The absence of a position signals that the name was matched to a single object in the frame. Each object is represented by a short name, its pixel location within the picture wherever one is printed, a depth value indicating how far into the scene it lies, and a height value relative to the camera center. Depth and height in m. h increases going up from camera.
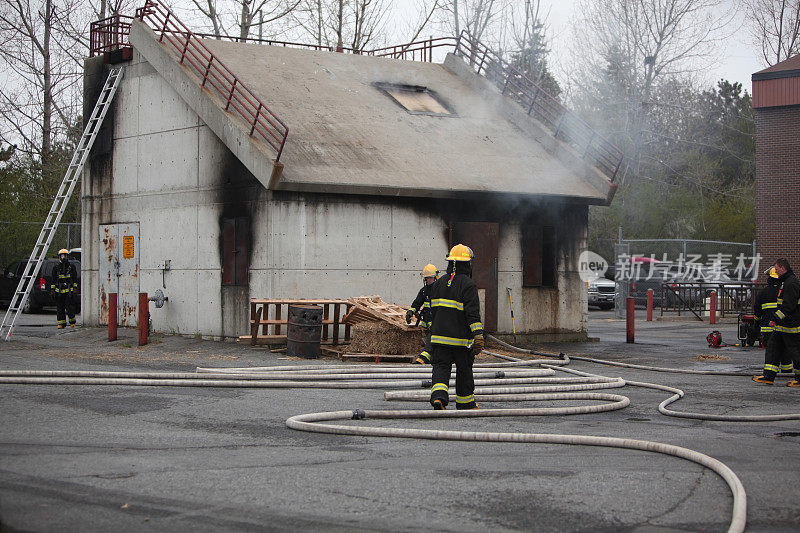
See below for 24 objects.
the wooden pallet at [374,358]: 16.20 -1.32
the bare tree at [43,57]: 37.56 +8.94
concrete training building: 18.34 +1.73
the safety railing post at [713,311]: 30.08 -0.98
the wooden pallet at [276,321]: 17.39 -0.74
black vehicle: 29.41 -0.11
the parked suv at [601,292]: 39.19 -0.47
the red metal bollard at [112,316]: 19.25 -0.71
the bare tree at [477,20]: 44.88 +12.46
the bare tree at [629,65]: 45.28 +10.42
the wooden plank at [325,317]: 17.88 -0.68
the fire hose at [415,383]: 8.29 -1.34
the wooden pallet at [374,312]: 16.36 -0.55
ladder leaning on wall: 20.47 +3.15
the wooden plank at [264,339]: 17.66 -1.08
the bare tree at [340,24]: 41.78 +11.43
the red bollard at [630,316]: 21.54 -0.82
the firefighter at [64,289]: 22.45 -0.18
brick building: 30.11 +3.87
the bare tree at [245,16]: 39.66 +11.27
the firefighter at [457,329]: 10.05 -0.51
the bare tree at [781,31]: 46.97 +12.45
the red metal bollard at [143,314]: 18.25 -0.63
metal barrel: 16.67 -0.89
